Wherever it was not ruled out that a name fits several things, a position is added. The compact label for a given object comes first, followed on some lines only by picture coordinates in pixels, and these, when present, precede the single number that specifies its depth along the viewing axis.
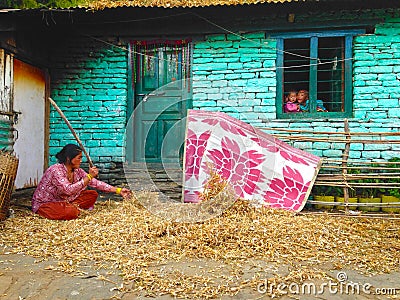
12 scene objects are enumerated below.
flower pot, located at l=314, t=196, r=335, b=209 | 5.15
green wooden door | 6.56
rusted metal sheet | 6.00
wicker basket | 3.90
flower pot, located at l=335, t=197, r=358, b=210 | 5.15
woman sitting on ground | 4.32
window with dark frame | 5.98
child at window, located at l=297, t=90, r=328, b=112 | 6.19
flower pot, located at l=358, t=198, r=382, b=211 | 5.05
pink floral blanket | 4.68
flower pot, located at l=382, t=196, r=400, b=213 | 5.04
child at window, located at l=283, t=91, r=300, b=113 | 6.21
